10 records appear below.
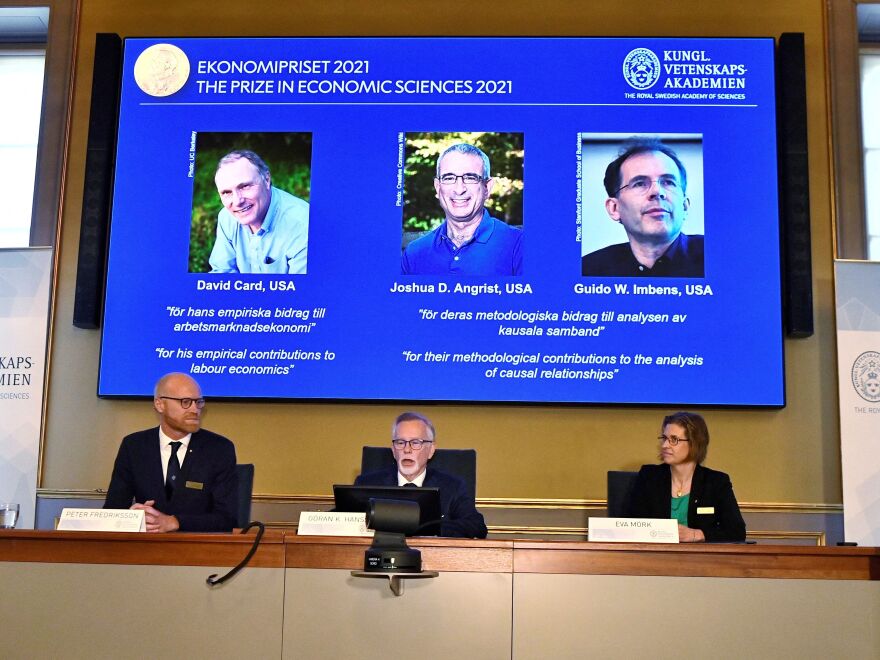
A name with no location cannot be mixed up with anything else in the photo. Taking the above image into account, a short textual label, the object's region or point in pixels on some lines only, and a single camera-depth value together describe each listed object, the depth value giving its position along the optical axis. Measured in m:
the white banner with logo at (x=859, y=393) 4.70
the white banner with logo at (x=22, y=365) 4.89
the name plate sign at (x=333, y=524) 2.93
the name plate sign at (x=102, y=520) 3.01
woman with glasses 3.93
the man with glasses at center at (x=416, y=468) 3.88
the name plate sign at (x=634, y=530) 2.92
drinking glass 3.41
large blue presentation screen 4.91
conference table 2.73
